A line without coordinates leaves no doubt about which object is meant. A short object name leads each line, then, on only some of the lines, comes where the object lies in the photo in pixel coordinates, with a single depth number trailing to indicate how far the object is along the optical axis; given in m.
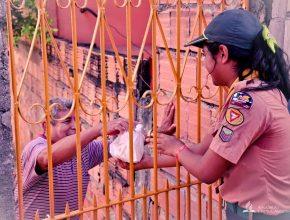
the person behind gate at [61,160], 2.51
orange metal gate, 2.03
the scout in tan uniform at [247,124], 2.00
